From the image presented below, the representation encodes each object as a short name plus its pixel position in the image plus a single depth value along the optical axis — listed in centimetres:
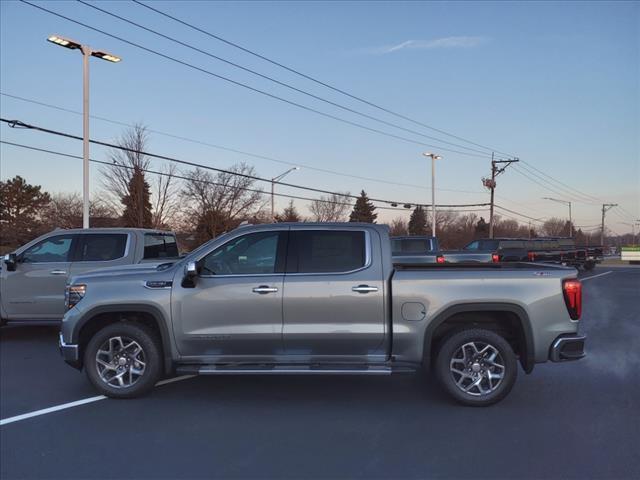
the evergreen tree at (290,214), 6147
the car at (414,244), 1862
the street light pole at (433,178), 4153
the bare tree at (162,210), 4500
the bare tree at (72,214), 4356
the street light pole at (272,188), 3632
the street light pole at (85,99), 1614
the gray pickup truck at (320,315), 557
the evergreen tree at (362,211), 7775
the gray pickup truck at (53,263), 933
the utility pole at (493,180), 4731
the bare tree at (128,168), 3875
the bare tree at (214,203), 5056
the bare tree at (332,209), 7743
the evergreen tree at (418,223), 8950
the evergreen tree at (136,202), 3981
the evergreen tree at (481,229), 10044
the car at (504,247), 2377
